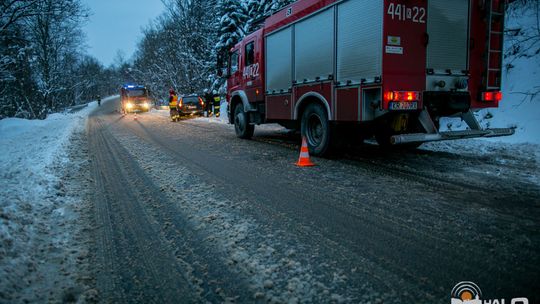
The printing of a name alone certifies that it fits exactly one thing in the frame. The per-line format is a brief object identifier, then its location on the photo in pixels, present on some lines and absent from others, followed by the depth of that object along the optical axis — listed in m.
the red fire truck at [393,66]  6.13
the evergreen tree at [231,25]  27.95
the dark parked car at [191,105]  23.00
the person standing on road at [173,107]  22.86
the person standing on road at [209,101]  24.32
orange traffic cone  6.95
